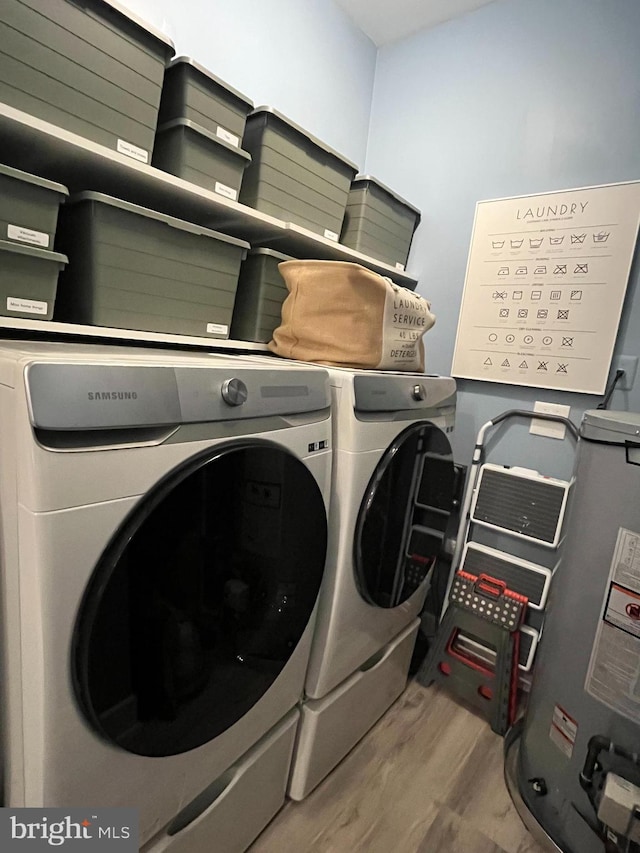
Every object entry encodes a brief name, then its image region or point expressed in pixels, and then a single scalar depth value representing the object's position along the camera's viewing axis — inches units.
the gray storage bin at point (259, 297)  56.0
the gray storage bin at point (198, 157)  44.8
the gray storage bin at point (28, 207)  34.2
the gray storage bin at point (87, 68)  33.4
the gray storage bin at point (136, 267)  40.3
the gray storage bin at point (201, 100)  44.1
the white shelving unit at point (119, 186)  35.6
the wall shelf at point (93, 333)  36.5
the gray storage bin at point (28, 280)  35.1
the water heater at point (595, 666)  42.0
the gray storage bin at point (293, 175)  52.6
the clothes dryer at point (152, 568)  23.2
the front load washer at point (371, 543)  42.6
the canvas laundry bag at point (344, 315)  51.0
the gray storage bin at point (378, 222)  66.3
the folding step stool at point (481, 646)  61.7
